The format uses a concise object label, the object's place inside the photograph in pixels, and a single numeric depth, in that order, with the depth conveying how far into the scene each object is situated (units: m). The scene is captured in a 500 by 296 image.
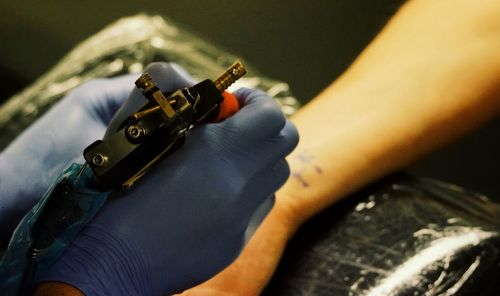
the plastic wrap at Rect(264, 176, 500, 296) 0.89
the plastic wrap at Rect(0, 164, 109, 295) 0.83
